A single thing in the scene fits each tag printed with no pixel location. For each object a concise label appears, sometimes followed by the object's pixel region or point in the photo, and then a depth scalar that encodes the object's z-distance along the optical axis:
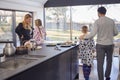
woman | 4.57
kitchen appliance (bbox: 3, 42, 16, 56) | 2.64
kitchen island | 1.92
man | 3.76
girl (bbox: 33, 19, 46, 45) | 4.92
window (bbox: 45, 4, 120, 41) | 7.04
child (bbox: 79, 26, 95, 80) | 3.94
